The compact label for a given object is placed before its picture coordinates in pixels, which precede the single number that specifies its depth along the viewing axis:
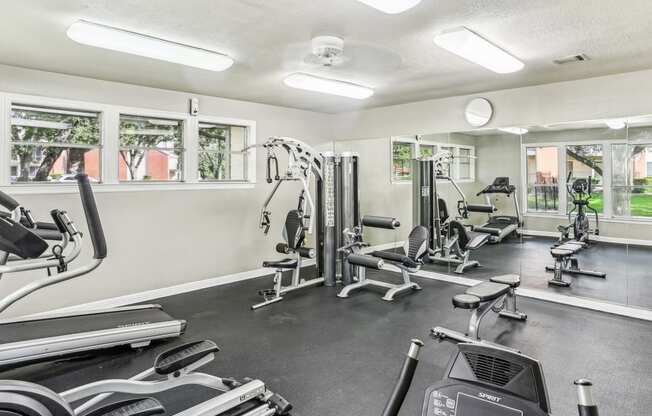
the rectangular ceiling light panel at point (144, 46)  2.59
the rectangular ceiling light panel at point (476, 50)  2.72
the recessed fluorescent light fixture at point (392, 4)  2.04
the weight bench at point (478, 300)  2.98
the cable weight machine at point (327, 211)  4.66
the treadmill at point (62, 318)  1.63
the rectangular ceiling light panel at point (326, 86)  3.94
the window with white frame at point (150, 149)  4.34
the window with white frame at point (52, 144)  3.70
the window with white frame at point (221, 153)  5.00
